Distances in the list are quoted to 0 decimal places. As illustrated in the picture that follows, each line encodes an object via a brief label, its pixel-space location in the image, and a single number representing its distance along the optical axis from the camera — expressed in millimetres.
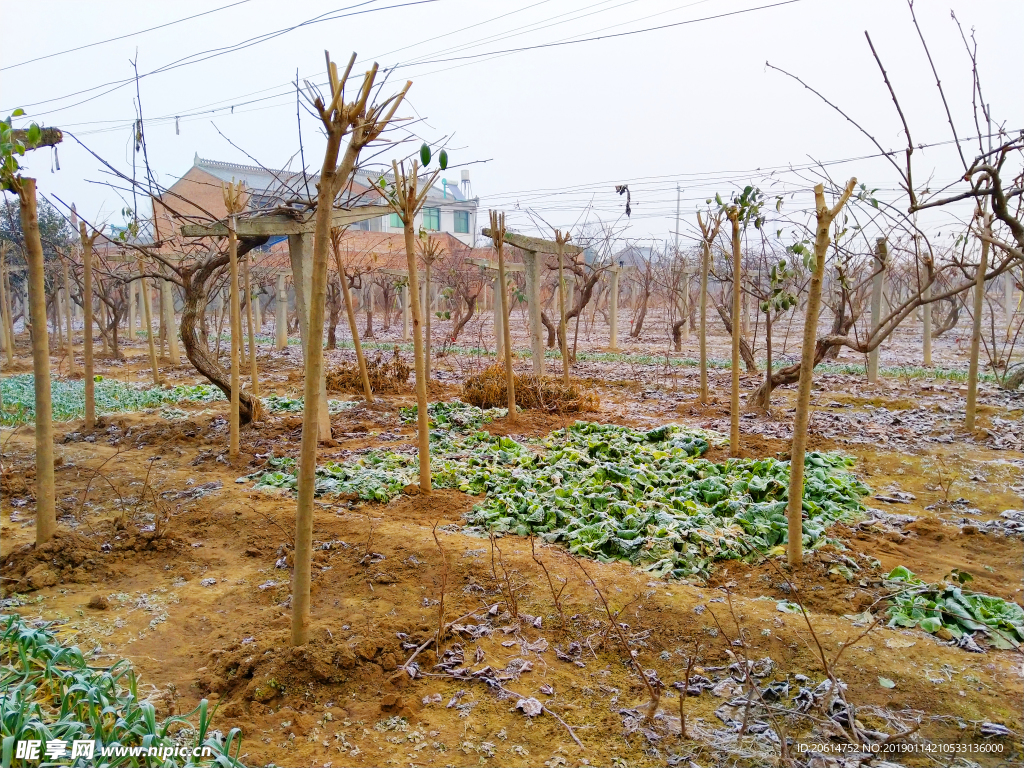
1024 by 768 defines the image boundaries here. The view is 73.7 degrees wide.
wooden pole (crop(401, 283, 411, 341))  20453
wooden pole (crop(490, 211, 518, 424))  7434
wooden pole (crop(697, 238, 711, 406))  8055
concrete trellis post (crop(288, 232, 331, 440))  6797
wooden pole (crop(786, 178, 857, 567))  3518
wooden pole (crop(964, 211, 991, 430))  6527
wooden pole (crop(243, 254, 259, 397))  9242
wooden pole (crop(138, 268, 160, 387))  11680
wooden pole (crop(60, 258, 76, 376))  12820
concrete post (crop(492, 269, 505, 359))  15239
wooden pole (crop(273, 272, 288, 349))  18828
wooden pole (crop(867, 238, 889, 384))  10836
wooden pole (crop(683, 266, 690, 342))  18720
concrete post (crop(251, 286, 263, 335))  24312
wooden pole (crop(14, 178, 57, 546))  4000
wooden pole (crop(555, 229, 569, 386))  9120
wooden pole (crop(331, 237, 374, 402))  7969
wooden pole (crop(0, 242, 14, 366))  14462
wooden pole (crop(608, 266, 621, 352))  18781
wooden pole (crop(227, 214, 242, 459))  6402
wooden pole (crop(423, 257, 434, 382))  10155
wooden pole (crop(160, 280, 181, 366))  15070
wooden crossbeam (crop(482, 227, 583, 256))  10578
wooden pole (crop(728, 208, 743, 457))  5625
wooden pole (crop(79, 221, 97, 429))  7320
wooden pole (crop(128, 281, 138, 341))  21959
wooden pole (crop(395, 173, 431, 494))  5066
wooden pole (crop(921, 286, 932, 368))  13891
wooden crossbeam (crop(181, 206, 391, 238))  6672
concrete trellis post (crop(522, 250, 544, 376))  10289
